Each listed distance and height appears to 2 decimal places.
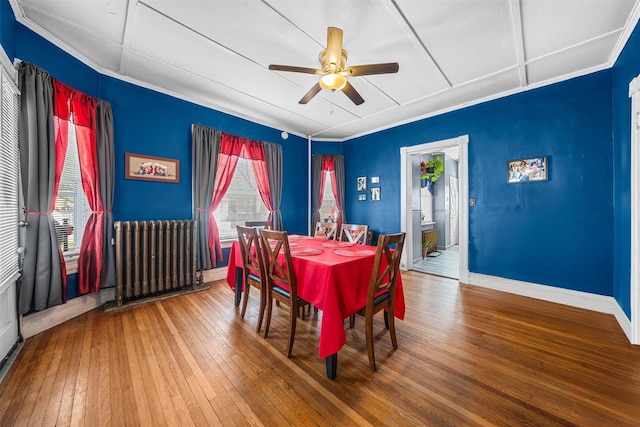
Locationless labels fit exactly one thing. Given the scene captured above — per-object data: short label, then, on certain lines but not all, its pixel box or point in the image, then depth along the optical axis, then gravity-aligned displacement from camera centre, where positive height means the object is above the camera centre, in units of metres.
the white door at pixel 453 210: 7.37 +0.05
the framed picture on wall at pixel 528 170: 2.98 +0.55
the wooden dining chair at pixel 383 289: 1.64 -0.60
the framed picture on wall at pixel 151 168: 2.94 +0.60
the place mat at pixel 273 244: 2.50 -0.34
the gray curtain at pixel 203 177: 3.43 +0.55
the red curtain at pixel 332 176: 5.23 +0.82
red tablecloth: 1.55 -0.55
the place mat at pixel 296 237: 3.02 -0.33
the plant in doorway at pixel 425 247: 5.48 -0.85
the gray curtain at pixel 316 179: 5.13 +0.72
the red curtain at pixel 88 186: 2.45 +0.30
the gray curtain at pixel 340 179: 5.25 +0.75
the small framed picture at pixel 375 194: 4.78 +0.38
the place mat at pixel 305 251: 2.01 -0.36
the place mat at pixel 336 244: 2.43 -0.35
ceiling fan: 1.81 +1.20
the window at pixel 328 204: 5.32 +0.19
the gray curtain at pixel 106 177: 2.63 +0.42
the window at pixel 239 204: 4.01 +0.16
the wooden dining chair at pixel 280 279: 1.81 -0.56
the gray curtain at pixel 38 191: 2.01 +0.21
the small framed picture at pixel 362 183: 4.99 +0.62
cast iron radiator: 2.72 -0.56
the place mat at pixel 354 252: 2.00 -0.36
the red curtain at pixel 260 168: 4.09 +0.81
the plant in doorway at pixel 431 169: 5.72 +1.07
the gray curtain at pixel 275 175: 4.36 +0.71
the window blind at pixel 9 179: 1.66 +0.26
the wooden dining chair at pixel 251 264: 2.17 -0.53
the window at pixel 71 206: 2.49 +0.08
